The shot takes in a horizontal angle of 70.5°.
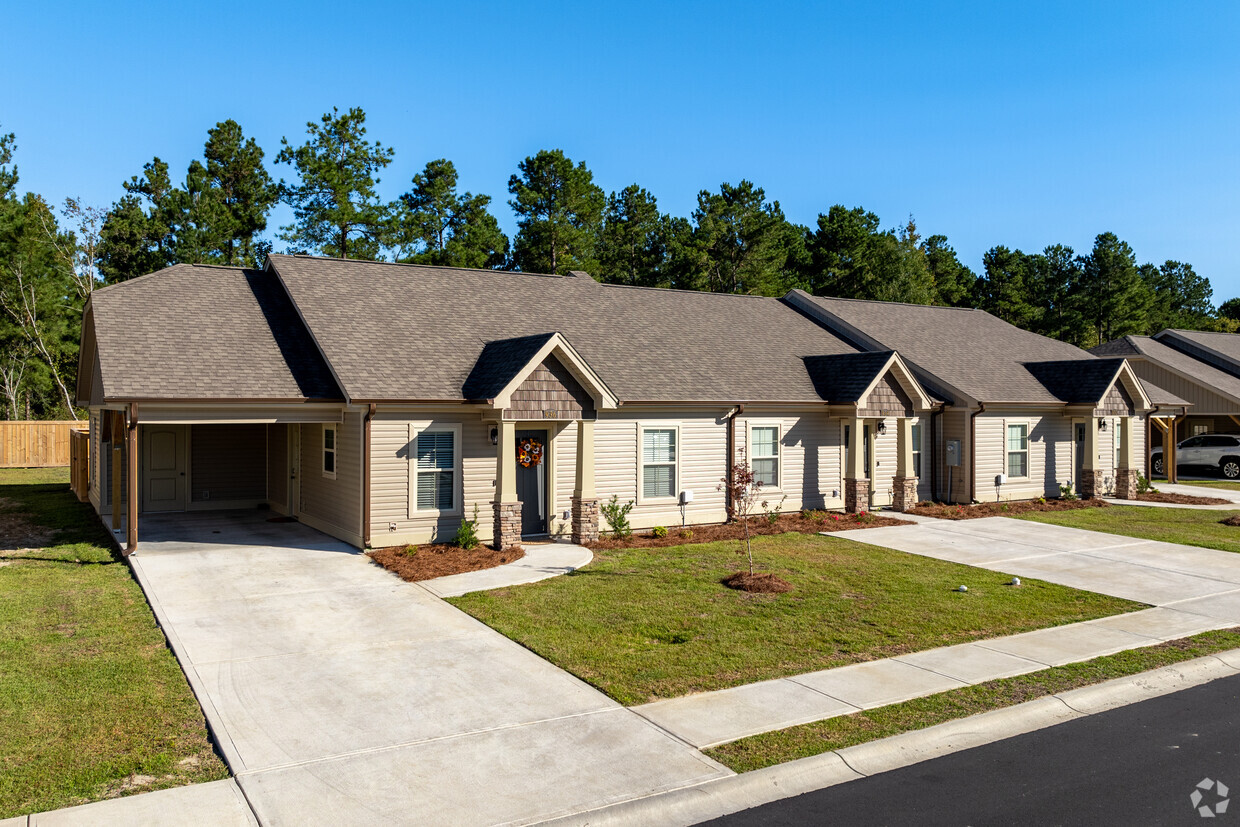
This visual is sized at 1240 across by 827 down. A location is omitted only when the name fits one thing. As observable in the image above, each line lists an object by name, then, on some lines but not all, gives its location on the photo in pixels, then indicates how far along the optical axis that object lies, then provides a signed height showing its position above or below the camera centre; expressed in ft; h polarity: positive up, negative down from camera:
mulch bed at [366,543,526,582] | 45.24 -8.20
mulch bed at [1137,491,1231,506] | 79.16 -7.82
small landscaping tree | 61.72 -5.97
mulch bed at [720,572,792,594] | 41.90 -8.33
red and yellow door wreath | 55.16 -2.64
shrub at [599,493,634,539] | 57.11 -7.04
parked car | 107.04 -4.91
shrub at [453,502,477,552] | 51.47 -7.54
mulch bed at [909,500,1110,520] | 68.54 -7.80
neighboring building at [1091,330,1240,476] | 108.88 +5.70
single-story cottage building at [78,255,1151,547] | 51.49 +0.33
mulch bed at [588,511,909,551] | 55.31 -8.09
